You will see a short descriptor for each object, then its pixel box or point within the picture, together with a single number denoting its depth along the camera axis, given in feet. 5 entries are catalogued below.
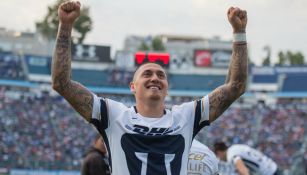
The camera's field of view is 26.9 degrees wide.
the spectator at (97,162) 27.32
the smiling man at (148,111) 12.84
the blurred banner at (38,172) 97.25
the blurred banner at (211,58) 190.90
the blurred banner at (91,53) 183.83
